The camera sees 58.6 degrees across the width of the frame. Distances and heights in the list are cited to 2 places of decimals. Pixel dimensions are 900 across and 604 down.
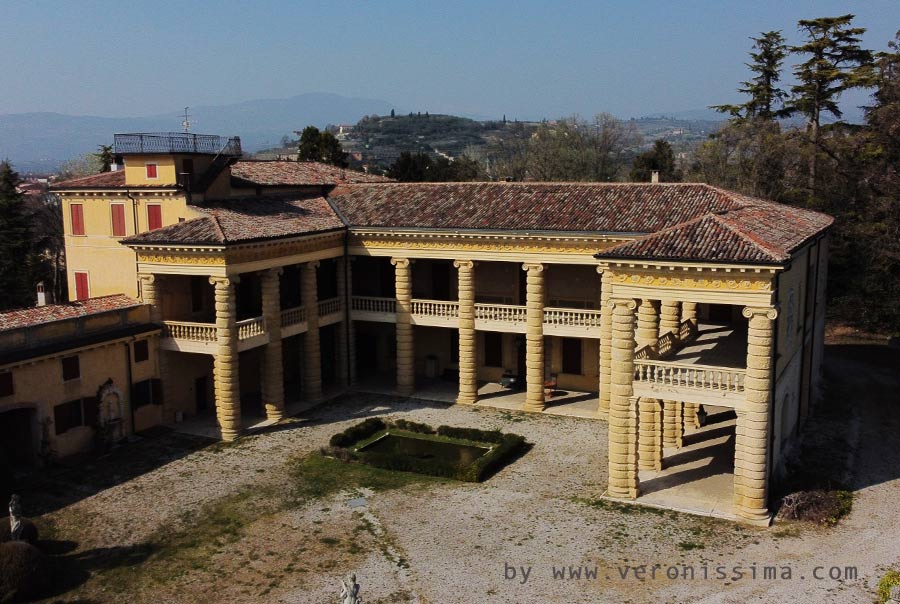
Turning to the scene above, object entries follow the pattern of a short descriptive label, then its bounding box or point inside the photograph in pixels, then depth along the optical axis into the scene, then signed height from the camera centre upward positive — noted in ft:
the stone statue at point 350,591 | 47.70 -23.89
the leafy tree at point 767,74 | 221.66 +30.58
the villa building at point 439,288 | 84.89 -14.54
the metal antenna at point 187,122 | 125.80 +10.44
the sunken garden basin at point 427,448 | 95.35 -33.29
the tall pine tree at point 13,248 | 177.47 -12.89
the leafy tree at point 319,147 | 240.94 +12.26
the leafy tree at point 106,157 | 201.98 +8.22
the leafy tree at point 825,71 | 189.98 +27.22
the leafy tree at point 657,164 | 252.56 +7.09
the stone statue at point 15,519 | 71.46 -29.28
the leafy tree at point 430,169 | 262.06 +6.33
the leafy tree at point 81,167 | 272.51 +8.67
